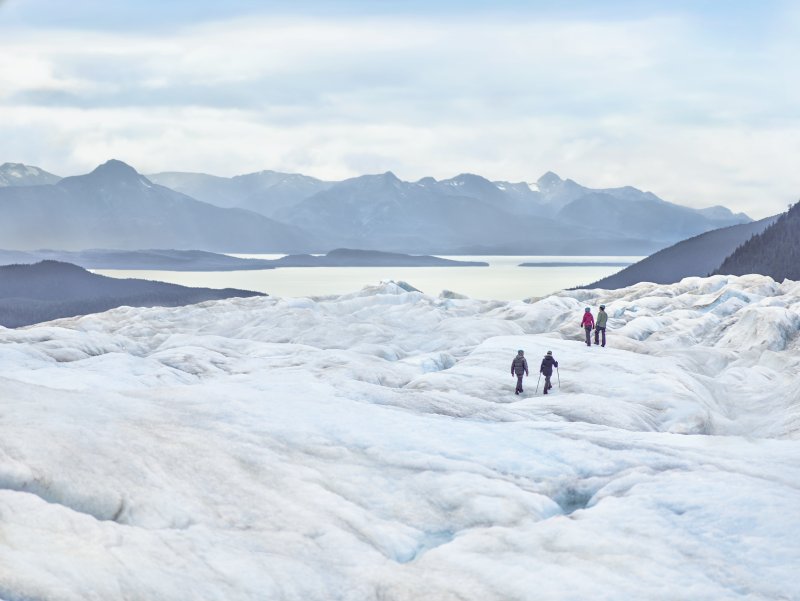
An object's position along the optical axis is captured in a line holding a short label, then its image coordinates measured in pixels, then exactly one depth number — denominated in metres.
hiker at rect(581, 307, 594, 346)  54.38
